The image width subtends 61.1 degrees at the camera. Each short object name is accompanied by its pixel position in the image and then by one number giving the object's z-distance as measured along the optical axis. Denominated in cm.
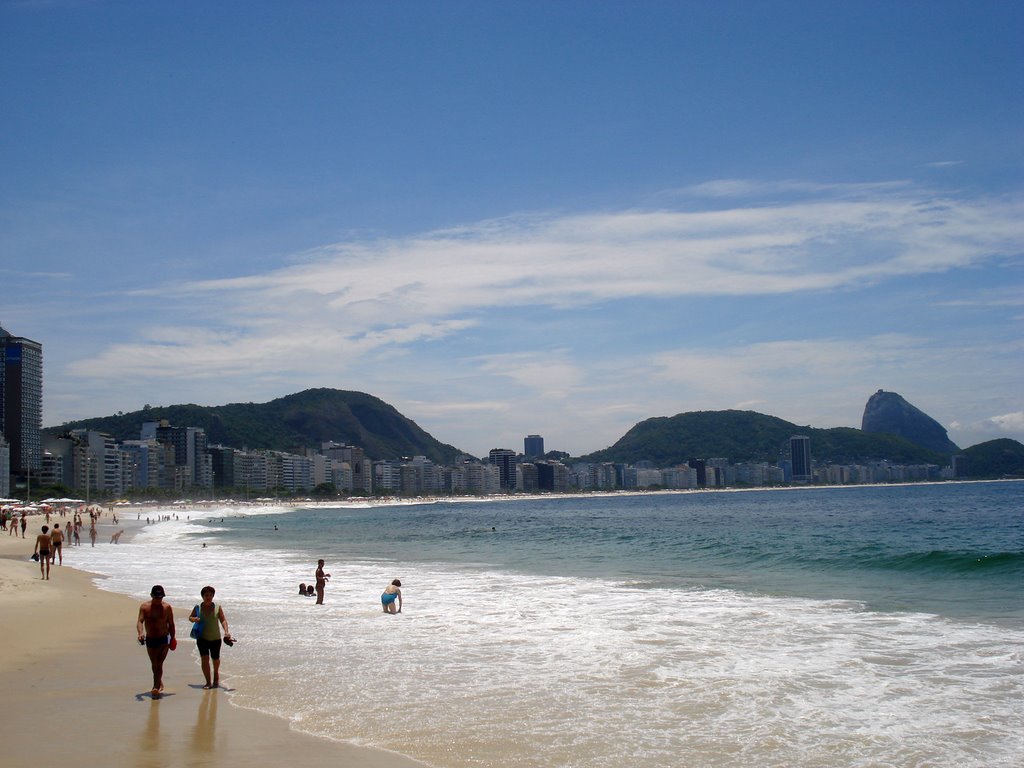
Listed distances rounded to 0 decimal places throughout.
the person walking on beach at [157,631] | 903
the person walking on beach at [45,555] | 2041
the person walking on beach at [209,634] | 948
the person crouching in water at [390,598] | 1572
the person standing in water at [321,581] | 1744
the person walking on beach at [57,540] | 2392
